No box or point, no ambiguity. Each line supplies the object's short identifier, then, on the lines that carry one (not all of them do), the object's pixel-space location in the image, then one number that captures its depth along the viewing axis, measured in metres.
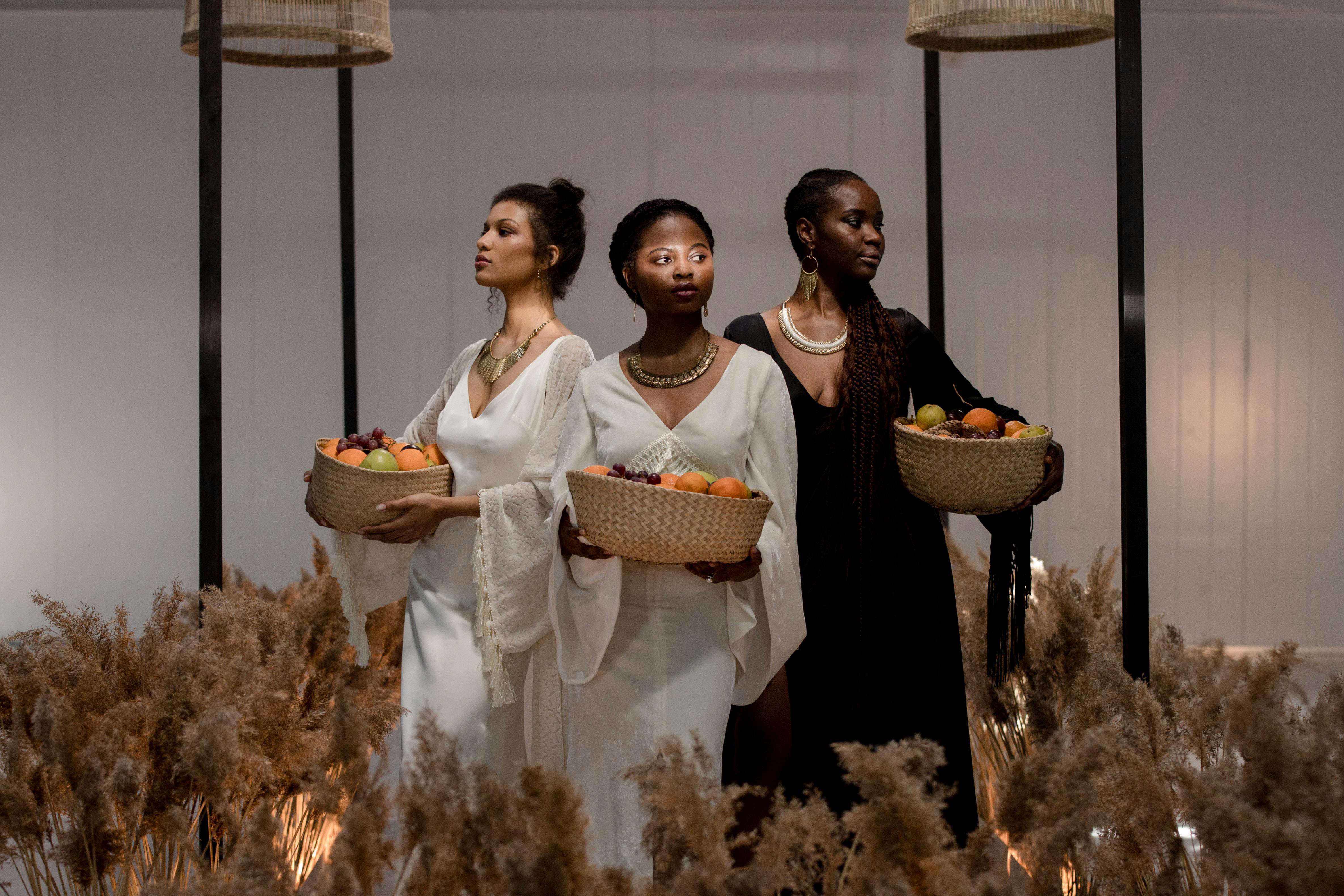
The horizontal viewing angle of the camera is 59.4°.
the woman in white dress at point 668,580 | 2.74
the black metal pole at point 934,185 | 4.51
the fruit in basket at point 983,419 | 2.98
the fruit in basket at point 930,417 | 2.99
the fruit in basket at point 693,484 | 2.51
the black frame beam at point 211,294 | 3.38
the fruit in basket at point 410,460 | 3.18
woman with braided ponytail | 3.08
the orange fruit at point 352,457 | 3.15
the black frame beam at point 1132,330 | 3.04
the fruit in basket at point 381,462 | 3.12
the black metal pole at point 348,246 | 4.71
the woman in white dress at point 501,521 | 3.16
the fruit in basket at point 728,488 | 2.52
